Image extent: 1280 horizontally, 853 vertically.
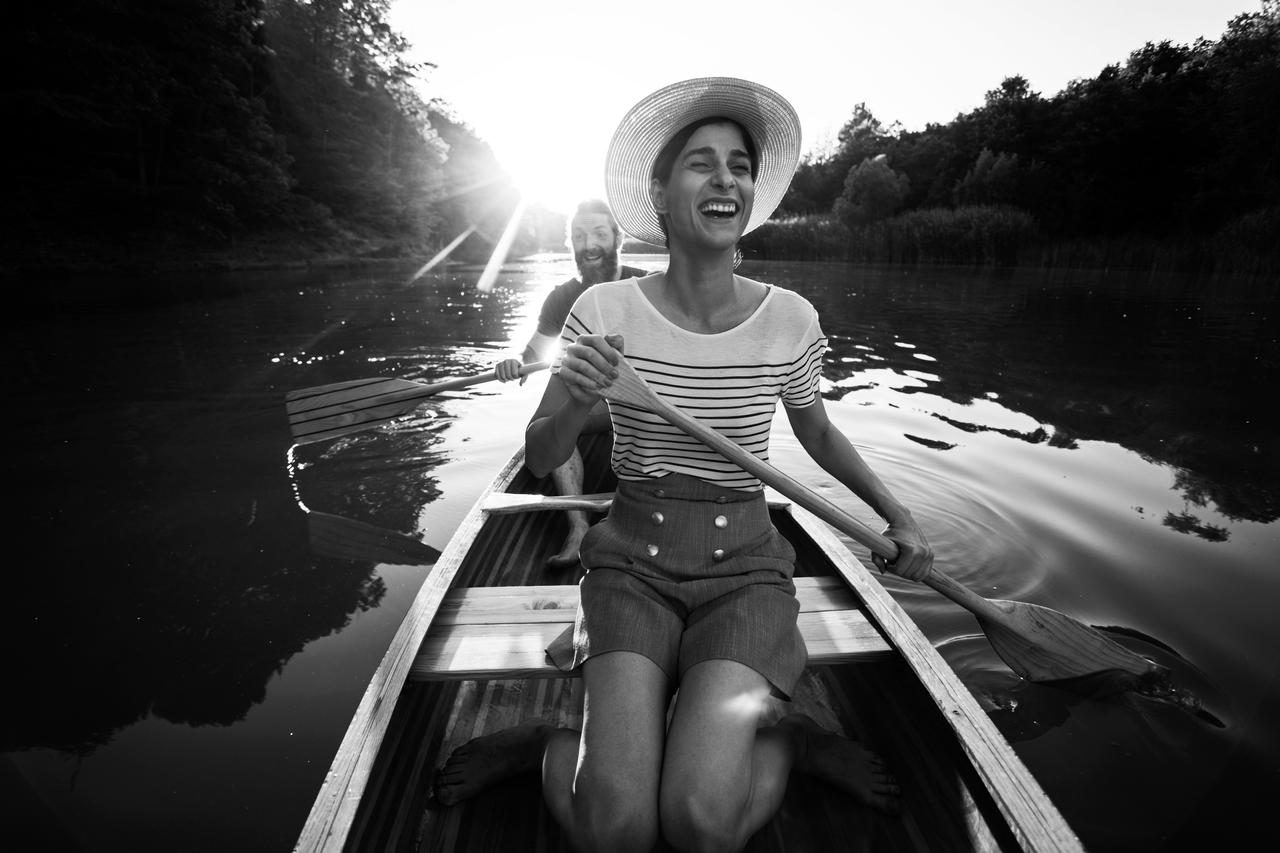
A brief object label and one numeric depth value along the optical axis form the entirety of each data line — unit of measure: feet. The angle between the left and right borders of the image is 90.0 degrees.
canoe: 4.50
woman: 4.33
